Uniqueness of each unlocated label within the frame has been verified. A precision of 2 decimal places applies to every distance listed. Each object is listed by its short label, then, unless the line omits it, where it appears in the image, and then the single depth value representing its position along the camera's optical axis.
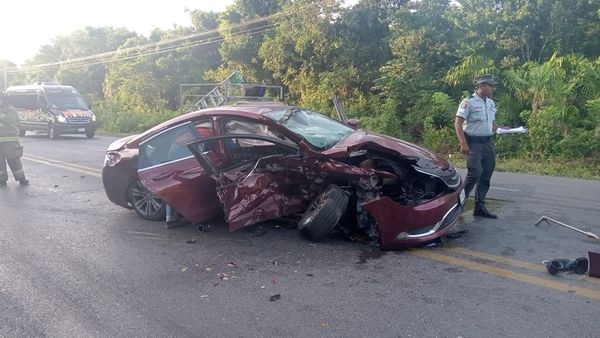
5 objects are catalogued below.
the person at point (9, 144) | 9.61
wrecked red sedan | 5.29
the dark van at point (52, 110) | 21.22
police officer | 6.26
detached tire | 5.31
